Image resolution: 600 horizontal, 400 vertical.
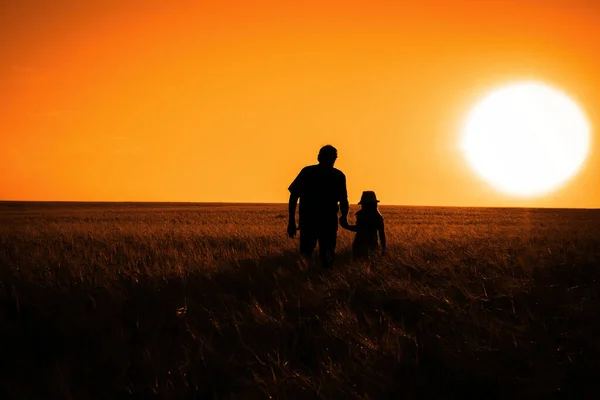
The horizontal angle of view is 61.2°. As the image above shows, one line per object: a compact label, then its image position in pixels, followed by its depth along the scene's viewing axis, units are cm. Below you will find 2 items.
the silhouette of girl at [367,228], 891
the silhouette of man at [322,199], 782
